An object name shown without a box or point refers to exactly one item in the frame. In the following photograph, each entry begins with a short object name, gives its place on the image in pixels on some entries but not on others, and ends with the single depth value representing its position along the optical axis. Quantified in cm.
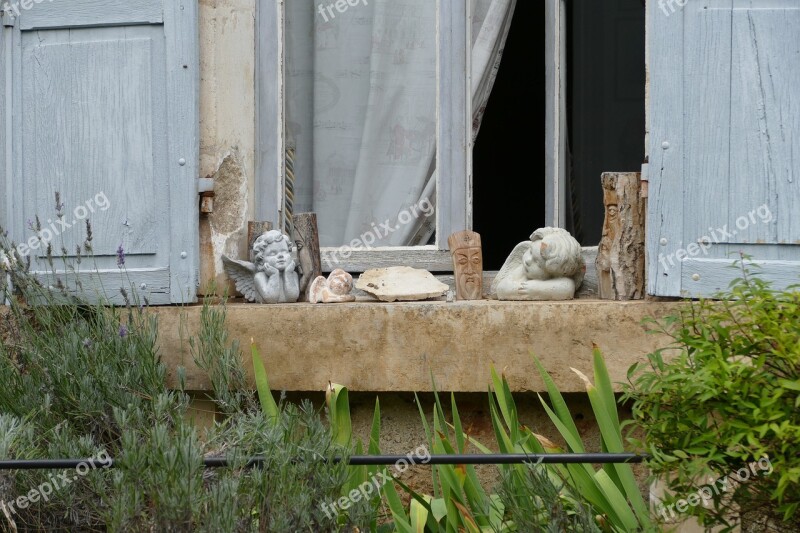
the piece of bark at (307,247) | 871
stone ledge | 772
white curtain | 914
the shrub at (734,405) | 526
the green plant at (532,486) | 661
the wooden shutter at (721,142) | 756
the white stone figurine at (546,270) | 812
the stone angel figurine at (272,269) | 848
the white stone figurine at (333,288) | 849
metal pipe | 545
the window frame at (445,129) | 894
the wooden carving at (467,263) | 841
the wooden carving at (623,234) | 806
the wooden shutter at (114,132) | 855
